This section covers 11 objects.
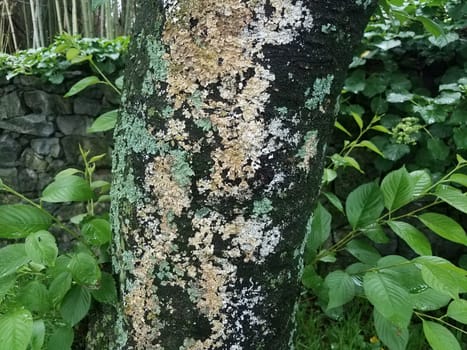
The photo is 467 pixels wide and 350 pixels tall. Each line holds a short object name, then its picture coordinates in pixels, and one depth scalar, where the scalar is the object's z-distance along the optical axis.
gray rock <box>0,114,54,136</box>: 2.71
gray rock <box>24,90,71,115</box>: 2.71
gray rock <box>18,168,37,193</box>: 2.75
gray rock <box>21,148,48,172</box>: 2.75
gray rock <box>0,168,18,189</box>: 2.74
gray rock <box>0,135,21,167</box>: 2.72
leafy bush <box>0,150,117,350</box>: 0.78
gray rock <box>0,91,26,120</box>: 2.69
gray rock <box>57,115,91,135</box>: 2.76
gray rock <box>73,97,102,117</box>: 2.75
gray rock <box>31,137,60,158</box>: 2.75
